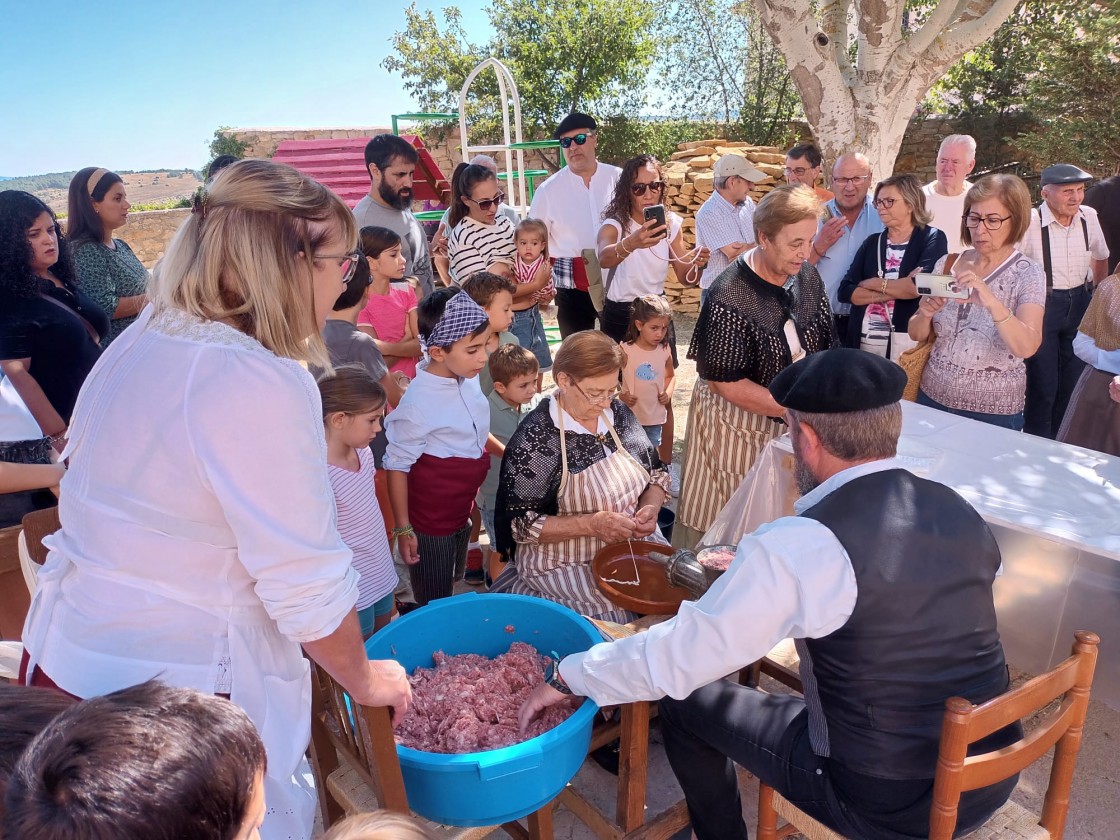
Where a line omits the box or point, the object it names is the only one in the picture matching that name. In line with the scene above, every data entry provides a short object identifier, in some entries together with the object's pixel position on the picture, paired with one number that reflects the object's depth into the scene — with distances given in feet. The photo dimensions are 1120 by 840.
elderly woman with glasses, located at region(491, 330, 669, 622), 8.71
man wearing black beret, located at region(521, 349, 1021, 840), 5.00
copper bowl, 7.42
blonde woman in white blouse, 3.93
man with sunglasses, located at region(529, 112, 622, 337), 17.72
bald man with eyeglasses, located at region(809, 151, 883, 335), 14.69
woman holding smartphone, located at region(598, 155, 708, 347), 15.43
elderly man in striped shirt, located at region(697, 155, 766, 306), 17.39
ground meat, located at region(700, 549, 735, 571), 7.12
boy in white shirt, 9.64
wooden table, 6.44
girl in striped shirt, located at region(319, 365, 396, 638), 8.11
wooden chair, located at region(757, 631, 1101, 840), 4.75
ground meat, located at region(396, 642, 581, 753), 5.92
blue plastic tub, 5.01
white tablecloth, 7.34
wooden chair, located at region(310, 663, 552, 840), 4.98
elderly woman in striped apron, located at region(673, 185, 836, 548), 10.05
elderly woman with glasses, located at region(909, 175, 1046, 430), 10.57
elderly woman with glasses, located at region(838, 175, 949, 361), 12.84
